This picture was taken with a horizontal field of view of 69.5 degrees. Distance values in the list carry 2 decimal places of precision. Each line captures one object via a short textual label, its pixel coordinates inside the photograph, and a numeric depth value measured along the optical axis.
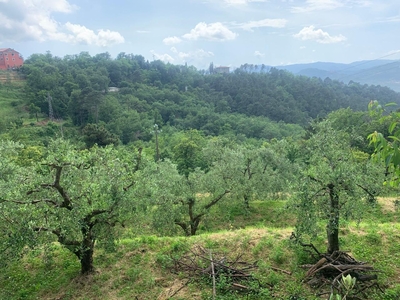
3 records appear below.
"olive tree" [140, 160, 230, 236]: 15.23
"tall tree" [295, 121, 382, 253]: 8.48
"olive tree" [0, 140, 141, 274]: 8.21
